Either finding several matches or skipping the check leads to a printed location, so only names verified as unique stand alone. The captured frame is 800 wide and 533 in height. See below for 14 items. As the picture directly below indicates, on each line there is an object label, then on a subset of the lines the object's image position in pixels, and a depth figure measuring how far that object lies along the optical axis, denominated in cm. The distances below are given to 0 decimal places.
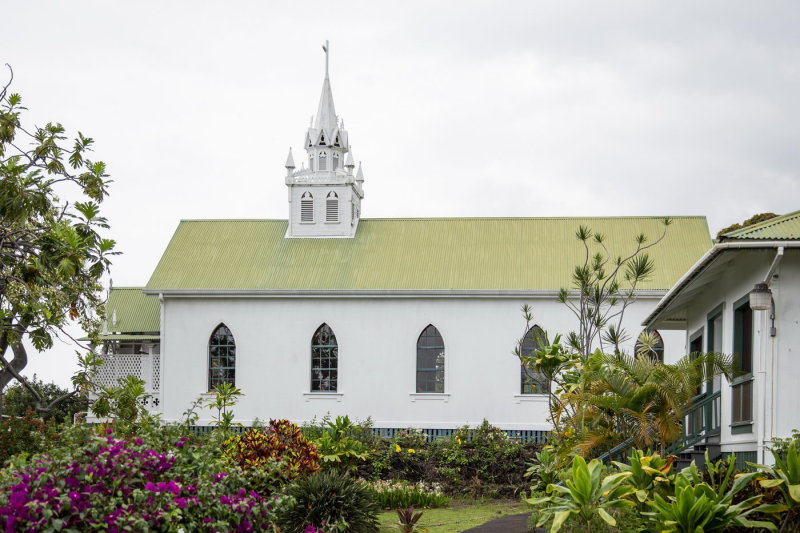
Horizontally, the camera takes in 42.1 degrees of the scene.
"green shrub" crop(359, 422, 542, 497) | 2334
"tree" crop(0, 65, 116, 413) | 1198
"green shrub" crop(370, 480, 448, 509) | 1964
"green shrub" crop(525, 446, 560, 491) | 1730
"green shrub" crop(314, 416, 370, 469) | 2205
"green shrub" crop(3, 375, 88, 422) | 3581
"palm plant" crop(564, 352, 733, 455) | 1574
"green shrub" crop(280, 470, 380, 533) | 1385
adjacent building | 1377
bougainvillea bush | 950
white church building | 2972
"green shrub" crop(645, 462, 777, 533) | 1074
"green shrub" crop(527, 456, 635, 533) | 1176
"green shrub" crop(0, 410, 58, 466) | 1853
